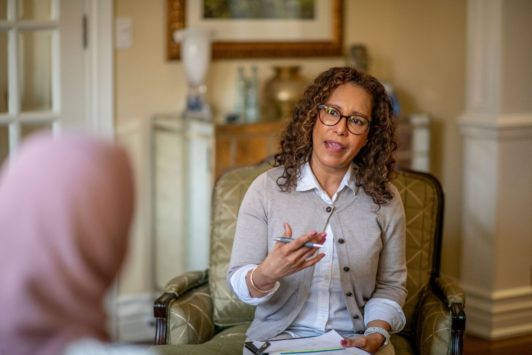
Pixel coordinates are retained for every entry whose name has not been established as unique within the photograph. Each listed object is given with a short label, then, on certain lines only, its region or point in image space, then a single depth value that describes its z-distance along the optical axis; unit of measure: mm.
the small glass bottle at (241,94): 4328
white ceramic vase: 4152
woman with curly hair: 2658
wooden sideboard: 3992
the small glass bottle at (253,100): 4312
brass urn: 4348
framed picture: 4312
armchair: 2752
